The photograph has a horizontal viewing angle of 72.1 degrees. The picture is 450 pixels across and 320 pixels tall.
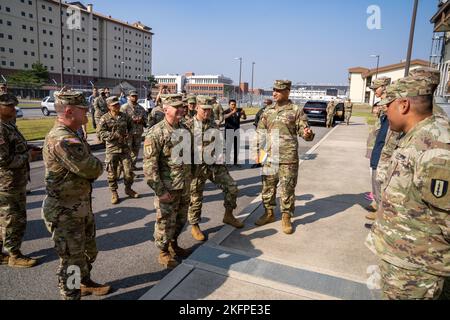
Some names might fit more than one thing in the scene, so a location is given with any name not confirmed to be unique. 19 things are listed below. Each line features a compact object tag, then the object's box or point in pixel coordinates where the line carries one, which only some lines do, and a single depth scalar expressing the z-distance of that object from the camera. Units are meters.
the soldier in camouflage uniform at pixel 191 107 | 7.85
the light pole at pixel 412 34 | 12.02
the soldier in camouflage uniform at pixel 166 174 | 3.36
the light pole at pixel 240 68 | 40.73
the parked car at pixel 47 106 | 22.30
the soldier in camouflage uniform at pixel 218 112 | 8.77
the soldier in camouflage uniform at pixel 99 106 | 10.66
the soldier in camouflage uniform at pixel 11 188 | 3.50
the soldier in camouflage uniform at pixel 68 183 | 2.61
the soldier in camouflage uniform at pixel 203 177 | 4.43
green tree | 51.88
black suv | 21.97
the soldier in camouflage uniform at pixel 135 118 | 7.59
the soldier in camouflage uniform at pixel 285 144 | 4.57
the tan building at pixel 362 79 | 51.97
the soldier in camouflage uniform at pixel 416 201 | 1.84
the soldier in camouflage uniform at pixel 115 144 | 5.84
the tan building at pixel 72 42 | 63.44
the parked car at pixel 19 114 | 17.30
